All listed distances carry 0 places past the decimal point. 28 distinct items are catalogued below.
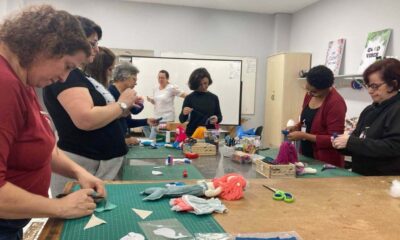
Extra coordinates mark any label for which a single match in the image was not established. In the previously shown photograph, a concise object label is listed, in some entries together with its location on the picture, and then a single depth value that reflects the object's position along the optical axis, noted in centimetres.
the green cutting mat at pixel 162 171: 172
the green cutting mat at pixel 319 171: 183
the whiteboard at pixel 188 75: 547
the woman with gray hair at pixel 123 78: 228
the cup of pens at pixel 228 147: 238
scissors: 130
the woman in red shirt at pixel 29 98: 79
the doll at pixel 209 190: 130
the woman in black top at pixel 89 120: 140
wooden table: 103
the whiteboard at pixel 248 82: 591
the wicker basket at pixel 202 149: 236
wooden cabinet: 507
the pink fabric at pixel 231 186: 130
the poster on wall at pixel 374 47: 369
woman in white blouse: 487
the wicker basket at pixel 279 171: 174
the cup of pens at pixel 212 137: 248
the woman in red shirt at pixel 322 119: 232
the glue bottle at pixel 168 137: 280
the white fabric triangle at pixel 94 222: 102
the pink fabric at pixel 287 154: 188
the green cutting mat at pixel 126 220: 97
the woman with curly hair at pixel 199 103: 356
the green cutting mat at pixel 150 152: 226
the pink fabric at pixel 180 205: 116
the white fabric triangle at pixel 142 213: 112
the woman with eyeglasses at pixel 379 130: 176
